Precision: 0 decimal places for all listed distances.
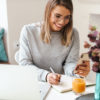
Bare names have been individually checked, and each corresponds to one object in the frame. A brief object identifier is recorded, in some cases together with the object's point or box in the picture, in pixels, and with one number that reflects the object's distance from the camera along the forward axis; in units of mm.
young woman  1447
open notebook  1102
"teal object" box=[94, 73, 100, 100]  861
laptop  793
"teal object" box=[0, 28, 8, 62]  2452
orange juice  1076
